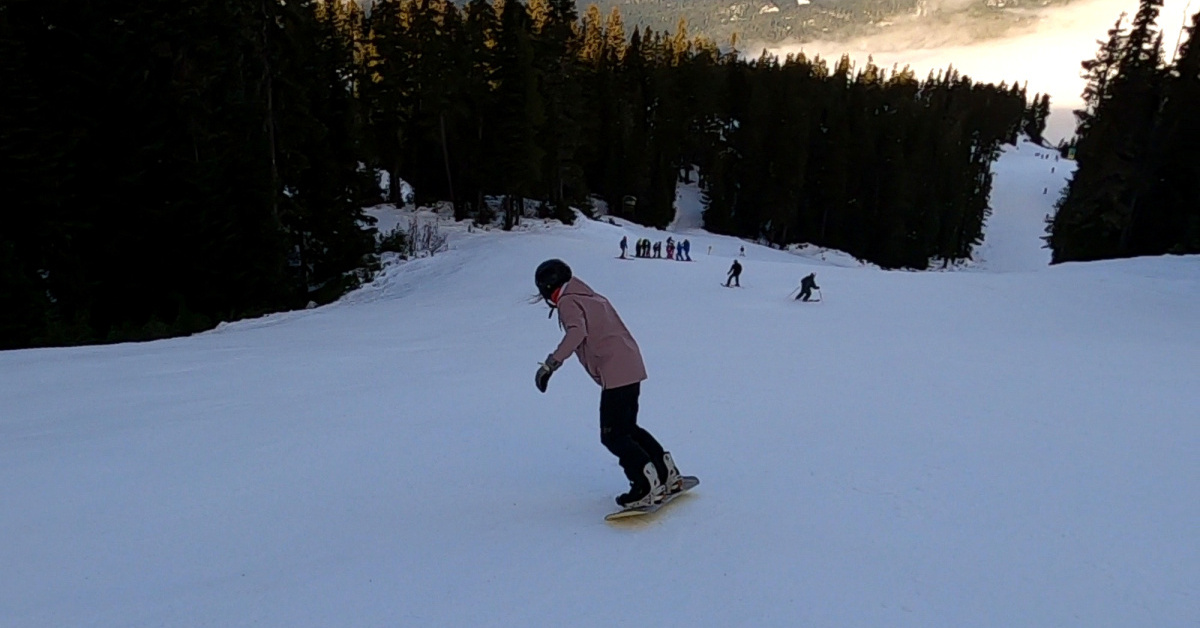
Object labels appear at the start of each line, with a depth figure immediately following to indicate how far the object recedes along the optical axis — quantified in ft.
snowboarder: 14.07
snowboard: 14.96
